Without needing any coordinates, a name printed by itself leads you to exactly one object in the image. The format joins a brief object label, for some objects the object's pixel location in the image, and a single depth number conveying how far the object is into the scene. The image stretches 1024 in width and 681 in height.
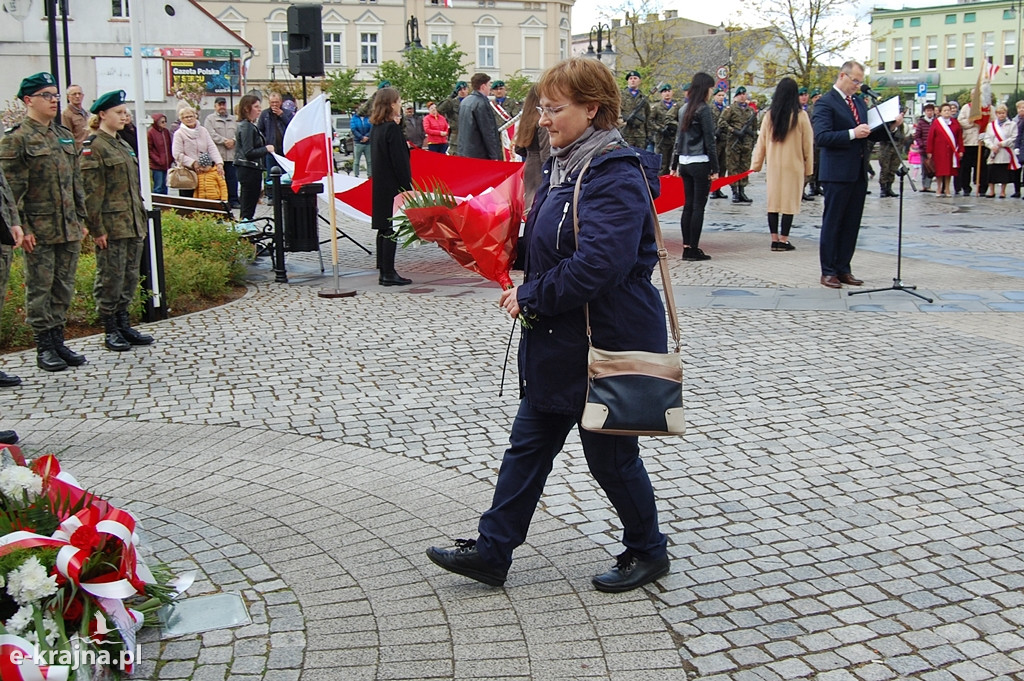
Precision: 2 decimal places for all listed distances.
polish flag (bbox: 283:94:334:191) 11.77
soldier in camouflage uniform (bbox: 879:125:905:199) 22.01
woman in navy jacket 3.76
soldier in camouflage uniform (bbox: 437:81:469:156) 18.73
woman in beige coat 13.05
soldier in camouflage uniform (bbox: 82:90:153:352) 8.45
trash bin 12.05
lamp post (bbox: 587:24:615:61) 37.56
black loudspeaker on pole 13.10
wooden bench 13.20
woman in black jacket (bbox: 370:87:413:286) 11.37
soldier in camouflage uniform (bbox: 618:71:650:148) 18.11
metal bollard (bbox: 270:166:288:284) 12.07
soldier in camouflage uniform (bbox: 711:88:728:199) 19.27
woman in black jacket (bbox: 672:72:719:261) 12.70
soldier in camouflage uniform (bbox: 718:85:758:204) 19.50
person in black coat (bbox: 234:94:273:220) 15.39
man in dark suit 10.23
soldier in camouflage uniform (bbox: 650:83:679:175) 19.08
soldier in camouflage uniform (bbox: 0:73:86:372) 7.75
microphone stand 9.90
